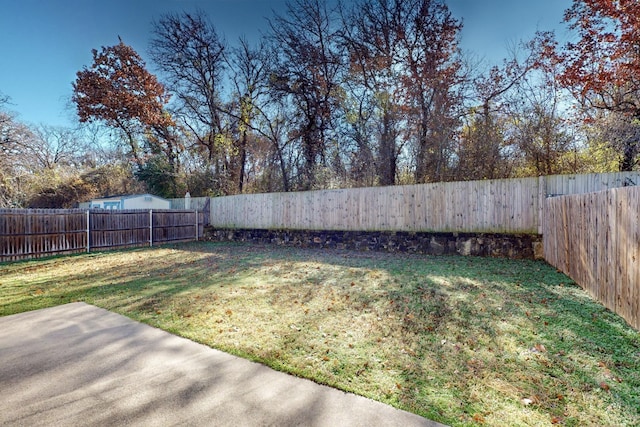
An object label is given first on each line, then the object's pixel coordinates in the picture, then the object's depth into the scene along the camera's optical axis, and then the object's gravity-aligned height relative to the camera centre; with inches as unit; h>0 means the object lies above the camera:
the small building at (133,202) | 523.2 +19.3
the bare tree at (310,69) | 460.8 +222.2
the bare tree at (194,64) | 549.6 +279.3
